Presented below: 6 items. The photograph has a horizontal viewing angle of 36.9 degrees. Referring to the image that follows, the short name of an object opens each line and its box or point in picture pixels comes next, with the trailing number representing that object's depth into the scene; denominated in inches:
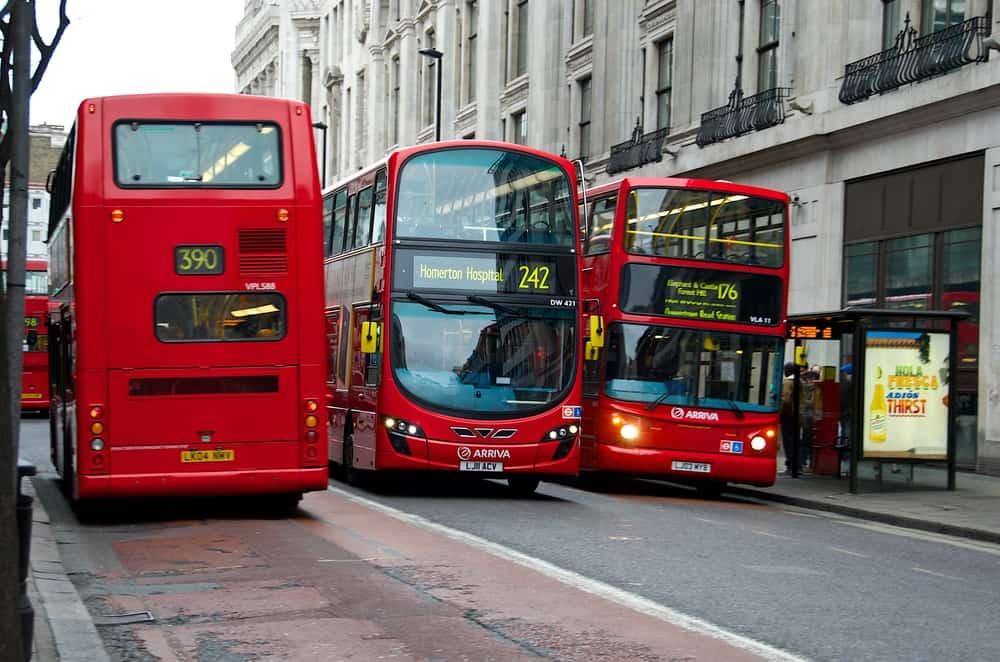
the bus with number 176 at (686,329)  764.6
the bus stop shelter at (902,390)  792.9
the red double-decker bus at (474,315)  686.5
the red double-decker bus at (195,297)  534.6
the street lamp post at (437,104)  1696.2
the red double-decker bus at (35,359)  1659.7
